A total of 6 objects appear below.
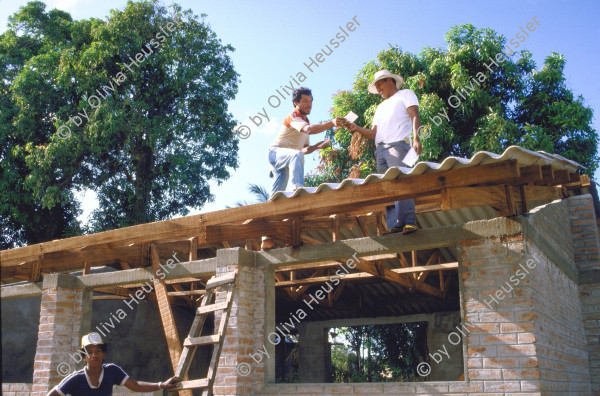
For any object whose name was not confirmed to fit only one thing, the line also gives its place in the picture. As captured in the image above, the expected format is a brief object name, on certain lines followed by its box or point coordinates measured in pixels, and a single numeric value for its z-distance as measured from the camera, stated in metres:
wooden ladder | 5.56
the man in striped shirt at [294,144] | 6.75
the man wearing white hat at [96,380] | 5.05
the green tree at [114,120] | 19.98
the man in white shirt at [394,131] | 5.83
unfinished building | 5.25
